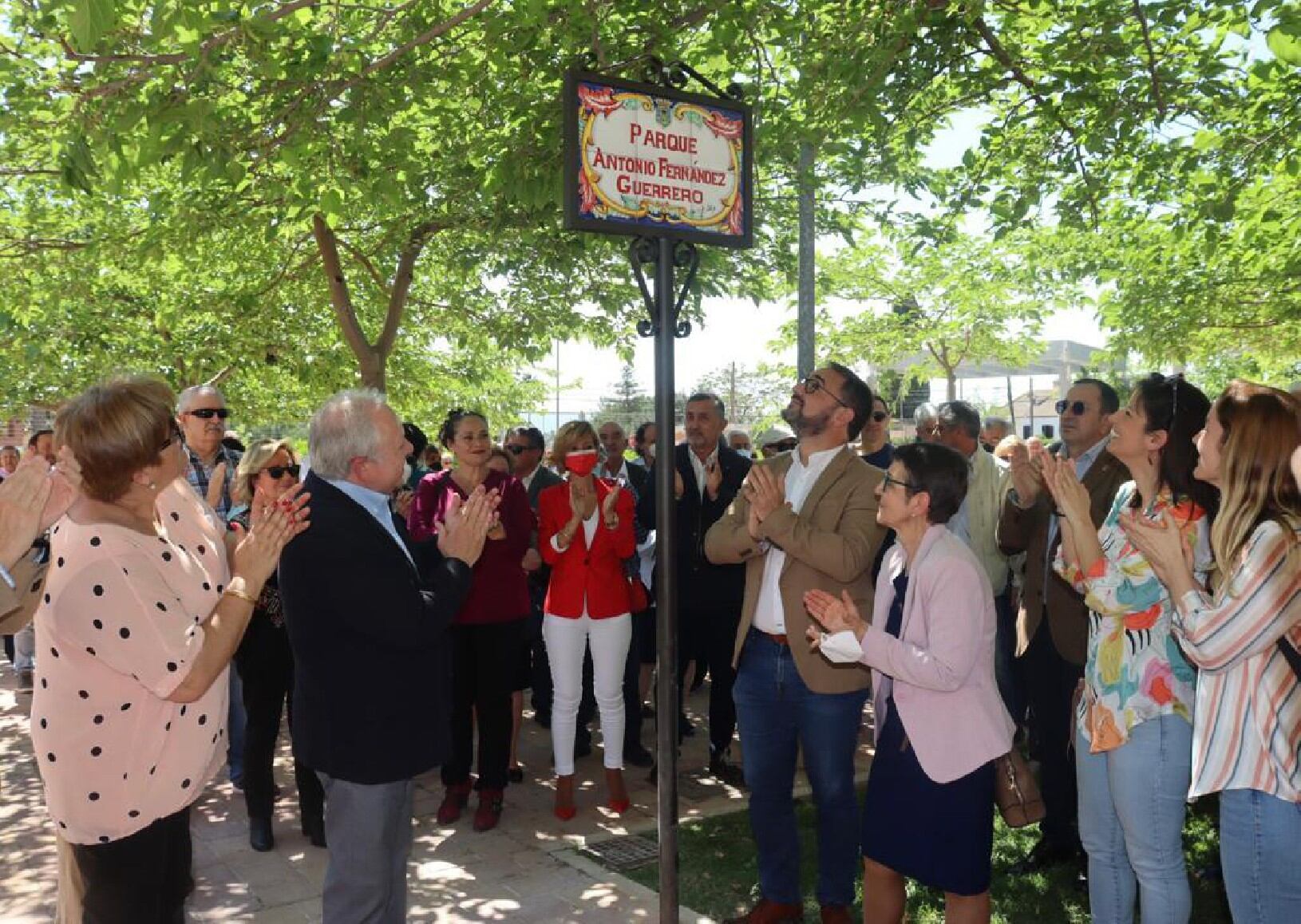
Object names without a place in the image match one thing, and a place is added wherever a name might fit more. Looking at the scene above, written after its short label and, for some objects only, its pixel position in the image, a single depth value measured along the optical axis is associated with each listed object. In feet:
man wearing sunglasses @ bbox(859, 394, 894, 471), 21.36
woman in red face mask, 19.40
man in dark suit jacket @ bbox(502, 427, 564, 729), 25.81
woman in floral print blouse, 10.87
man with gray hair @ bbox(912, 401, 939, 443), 23.18
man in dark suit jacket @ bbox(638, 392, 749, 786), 20.31
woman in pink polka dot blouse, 9.35
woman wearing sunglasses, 17.84
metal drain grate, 16.87
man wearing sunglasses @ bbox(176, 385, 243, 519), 20.84
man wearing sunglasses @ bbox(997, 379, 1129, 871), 16.28
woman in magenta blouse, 19.04
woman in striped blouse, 9.02
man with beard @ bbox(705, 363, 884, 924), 13.67
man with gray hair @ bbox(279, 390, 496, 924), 10.67
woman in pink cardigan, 11.39
